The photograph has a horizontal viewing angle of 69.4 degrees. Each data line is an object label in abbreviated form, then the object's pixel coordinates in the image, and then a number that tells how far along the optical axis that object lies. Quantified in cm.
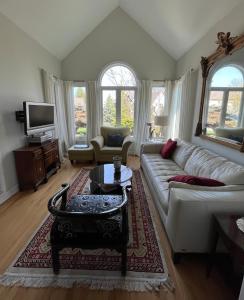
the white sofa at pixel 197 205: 143
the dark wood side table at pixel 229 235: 114
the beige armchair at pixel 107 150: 402
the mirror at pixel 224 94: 220
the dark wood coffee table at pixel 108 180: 237
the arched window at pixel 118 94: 488
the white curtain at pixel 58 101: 396
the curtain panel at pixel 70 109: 485
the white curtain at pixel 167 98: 475
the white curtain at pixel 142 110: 479
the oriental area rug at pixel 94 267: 142
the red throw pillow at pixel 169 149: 340
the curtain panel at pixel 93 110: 484
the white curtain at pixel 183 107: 365
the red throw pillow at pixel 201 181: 168
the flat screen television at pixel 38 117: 294
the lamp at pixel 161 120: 430
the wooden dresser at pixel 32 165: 285
